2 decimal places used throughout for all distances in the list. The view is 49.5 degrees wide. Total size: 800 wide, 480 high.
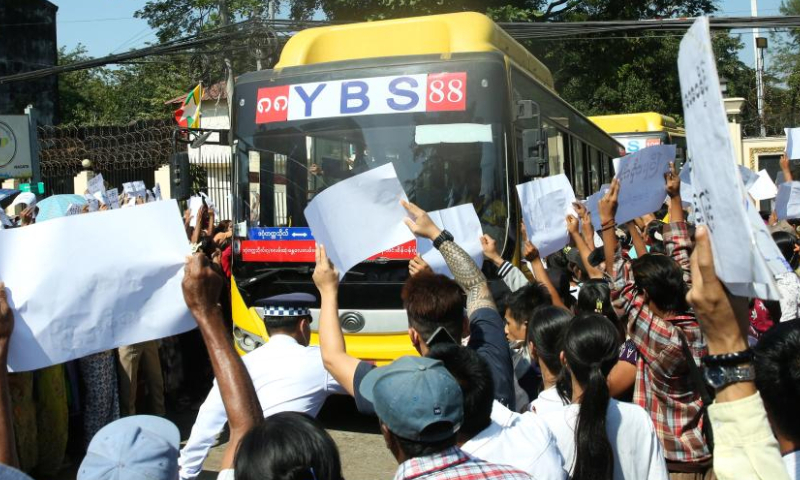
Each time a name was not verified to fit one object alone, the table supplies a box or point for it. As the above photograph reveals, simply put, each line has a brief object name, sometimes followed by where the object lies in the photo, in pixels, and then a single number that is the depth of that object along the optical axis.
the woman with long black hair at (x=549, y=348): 3.18
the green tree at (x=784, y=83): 35.44
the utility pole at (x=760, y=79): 30.00
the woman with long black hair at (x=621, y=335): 3.58
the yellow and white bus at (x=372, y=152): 6.85
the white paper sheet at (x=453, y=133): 6.86
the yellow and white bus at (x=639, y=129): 17.58
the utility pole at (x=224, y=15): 27.17
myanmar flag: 19.02
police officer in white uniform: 3.44
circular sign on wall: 17.03
